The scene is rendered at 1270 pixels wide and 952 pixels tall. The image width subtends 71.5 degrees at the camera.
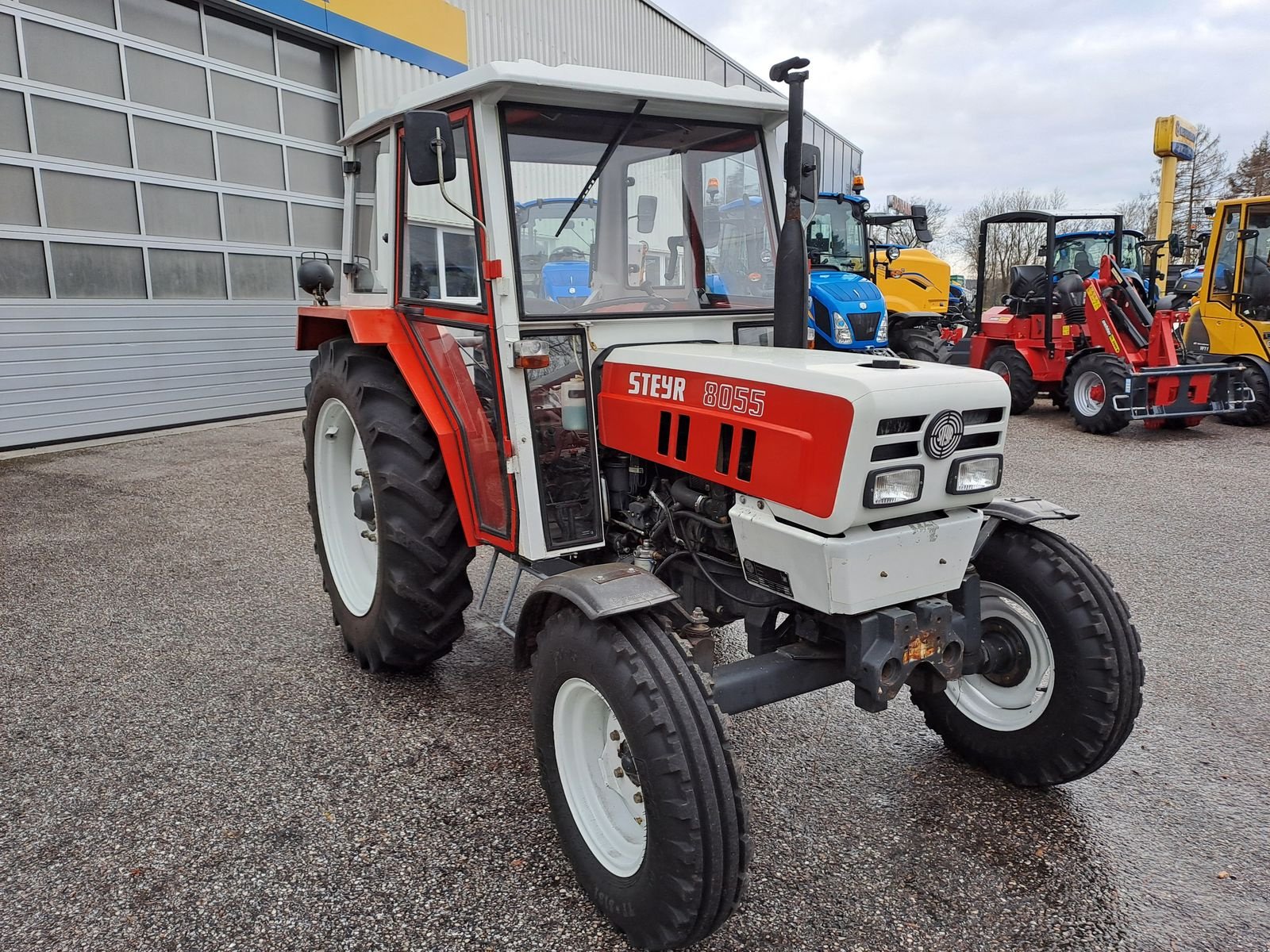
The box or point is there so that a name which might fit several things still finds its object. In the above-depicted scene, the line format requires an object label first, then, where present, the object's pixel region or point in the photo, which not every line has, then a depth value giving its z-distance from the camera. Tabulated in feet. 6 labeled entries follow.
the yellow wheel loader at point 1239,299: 29.37
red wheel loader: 28.09
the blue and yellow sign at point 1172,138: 42.11
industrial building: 24.75
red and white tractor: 6.53
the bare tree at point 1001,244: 54.08
